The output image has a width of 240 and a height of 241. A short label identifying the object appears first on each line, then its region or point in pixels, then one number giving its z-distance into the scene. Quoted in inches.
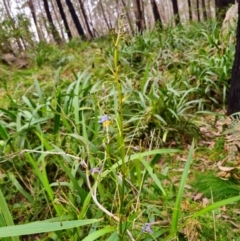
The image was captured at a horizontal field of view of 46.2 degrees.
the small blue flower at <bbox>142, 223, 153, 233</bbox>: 36.2
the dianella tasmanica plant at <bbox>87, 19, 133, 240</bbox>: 26.0
